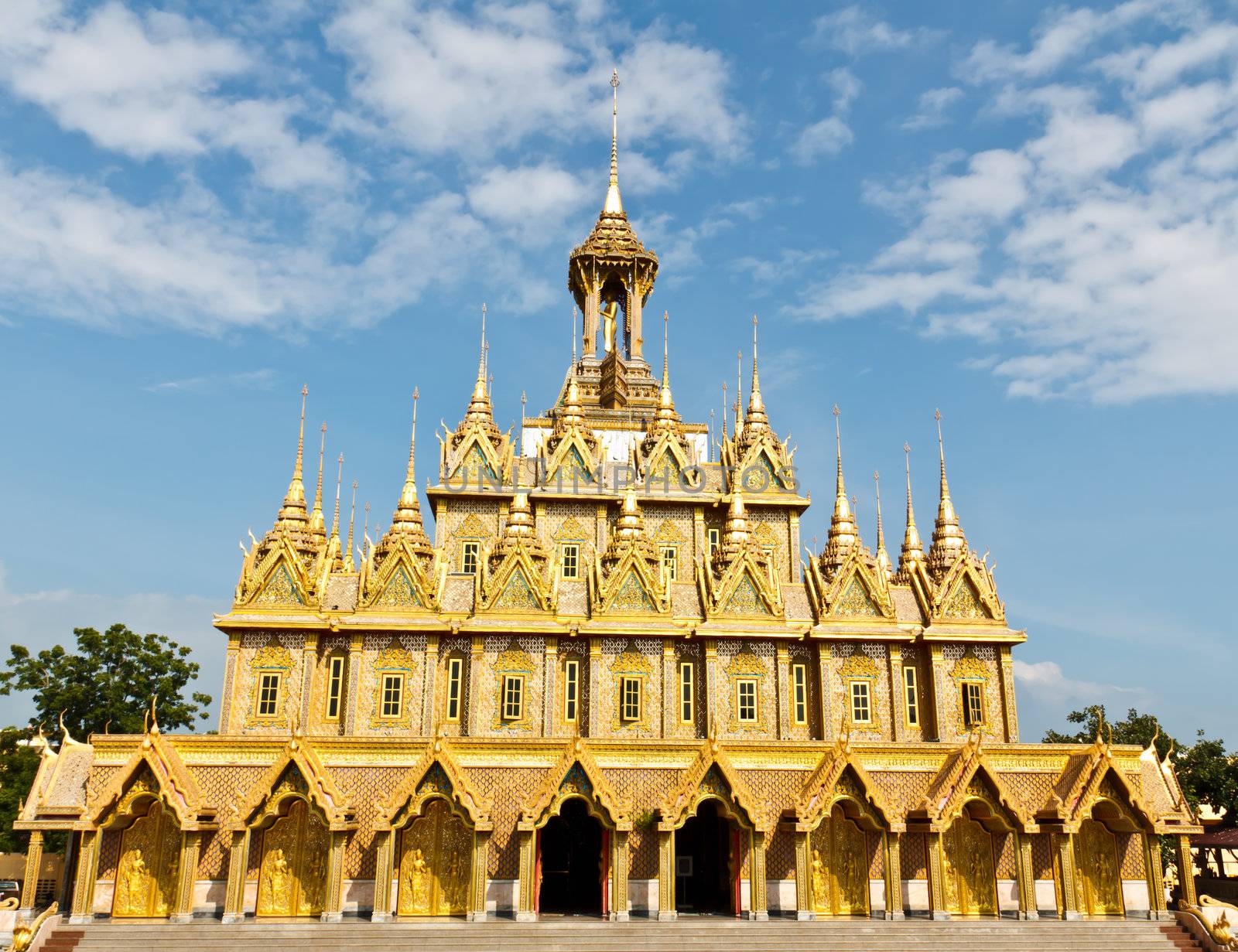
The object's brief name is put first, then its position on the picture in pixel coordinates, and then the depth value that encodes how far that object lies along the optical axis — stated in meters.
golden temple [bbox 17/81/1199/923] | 28.84
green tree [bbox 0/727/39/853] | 45.38
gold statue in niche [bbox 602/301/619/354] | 55.41
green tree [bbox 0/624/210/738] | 51.72
